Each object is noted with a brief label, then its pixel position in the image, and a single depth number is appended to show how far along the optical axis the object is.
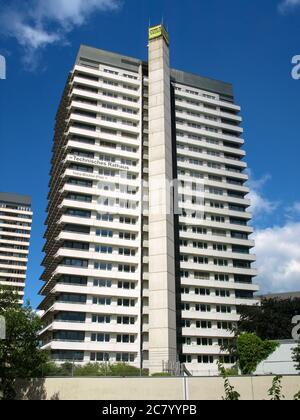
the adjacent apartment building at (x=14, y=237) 158.38
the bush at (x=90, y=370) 42.22
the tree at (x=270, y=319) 71.44
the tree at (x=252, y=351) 57.41
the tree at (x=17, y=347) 38.81
